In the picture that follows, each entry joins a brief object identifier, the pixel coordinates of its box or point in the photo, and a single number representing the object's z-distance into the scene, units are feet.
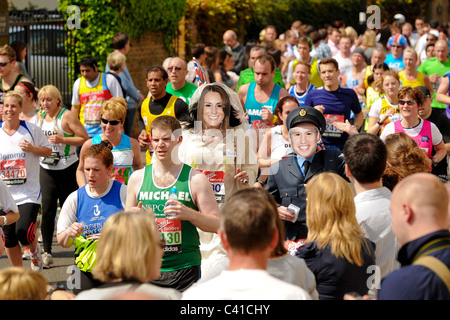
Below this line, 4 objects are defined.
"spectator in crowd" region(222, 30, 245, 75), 52.13
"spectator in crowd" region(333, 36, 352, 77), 49.32
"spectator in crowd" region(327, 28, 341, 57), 63.52
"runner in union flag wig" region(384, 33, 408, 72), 47.15
